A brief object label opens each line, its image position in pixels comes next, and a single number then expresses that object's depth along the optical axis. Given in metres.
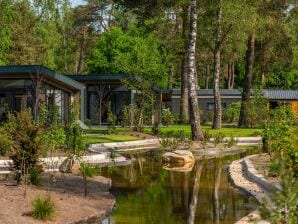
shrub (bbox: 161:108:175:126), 43.66
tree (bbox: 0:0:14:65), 34.03
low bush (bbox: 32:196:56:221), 10.70
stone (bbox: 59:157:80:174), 17.30
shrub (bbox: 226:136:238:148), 26.73
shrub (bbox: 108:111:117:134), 33.62
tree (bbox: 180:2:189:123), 44.69
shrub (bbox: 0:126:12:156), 19.54
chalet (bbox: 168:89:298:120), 56.50
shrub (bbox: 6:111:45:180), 13.84
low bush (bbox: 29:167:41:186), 13.95
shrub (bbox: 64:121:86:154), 18.12
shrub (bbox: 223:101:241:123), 52.34
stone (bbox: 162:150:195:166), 21.20
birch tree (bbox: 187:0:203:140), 27.52
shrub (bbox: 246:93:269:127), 40.28
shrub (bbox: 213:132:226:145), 26.94
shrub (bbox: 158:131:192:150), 25.55
